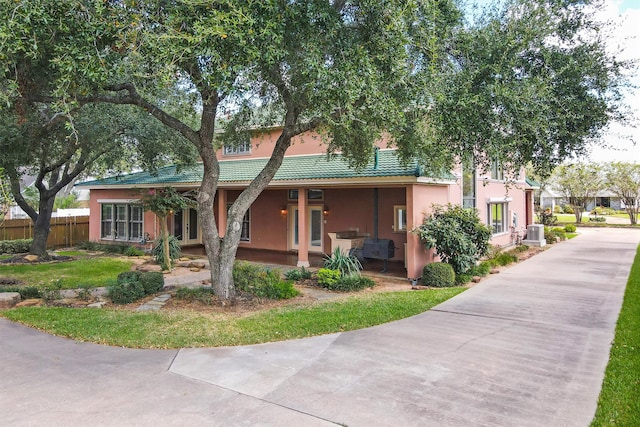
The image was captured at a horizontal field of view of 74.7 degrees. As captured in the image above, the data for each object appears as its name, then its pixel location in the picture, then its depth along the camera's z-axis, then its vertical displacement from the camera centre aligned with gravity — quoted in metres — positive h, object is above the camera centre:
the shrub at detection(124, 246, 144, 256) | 17.55 -1.27
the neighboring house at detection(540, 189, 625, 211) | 57.59 +2.25
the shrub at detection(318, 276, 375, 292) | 10.94 -1.70
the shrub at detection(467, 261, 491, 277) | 12.46 -1.53
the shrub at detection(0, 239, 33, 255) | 17.91 -1.03
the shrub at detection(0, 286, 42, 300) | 9.64 -1.62
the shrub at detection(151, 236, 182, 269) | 15.18 -1.09
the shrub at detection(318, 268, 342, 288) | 11.07 -1.51
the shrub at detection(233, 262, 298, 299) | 9.68 -1.47
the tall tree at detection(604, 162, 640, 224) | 33.19 +2.93
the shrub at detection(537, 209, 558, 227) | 29.00 +0.07
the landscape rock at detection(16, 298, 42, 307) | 8.92 -1.74
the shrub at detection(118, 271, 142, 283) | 9.73 -1.30
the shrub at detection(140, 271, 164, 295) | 9.88 -1.44
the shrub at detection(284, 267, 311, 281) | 12.09 -1.57
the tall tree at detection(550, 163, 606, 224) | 33.44 +2.91
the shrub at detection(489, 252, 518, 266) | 14.20 -1.41
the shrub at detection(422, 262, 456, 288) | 11.38 -1.53
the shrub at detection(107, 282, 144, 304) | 9.23 -1.58
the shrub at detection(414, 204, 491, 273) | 11.90 -0.46
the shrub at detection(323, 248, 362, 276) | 11.72 -1.24
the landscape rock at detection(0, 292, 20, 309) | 8.80 -1.64
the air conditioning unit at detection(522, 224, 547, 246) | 20.78 -0.88
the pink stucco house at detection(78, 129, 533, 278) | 12.66 +0.75
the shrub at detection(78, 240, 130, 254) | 18.64 -1.15
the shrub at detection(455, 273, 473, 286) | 11.66 -1.66
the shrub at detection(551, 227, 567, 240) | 23.06 -0.89
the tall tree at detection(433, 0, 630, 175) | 6.71 +2.25
